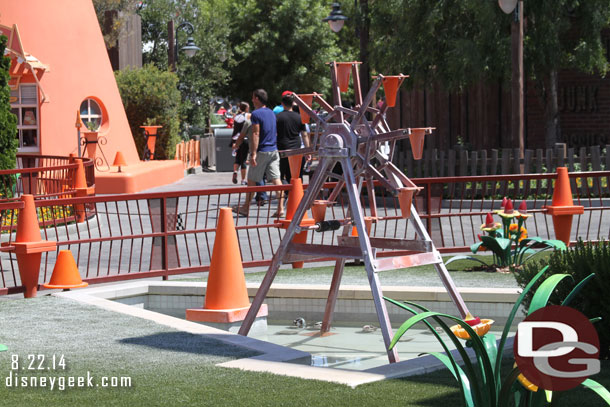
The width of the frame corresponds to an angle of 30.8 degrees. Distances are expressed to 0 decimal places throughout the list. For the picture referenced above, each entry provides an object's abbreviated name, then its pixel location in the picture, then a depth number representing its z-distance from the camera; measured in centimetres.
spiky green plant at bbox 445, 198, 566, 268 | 1155
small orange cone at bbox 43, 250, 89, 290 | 1041
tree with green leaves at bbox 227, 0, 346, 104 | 5278
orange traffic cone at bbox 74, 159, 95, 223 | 1747
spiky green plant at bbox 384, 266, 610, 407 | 511
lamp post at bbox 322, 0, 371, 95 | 2534
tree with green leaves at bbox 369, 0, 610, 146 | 2467
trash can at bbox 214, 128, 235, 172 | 3409
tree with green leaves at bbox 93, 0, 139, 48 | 3741
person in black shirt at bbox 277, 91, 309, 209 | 1864
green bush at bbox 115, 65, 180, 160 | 3275
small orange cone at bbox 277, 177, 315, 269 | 1235
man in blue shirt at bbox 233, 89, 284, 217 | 1734
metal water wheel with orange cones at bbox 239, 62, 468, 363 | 791
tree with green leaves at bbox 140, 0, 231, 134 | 4688
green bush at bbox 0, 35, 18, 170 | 1834
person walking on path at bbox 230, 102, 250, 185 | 2311
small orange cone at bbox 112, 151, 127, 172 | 2667
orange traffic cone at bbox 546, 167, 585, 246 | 1343
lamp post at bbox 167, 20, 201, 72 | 3666
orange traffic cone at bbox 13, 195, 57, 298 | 1052
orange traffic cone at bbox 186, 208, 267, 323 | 922
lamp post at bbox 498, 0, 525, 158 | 2167
